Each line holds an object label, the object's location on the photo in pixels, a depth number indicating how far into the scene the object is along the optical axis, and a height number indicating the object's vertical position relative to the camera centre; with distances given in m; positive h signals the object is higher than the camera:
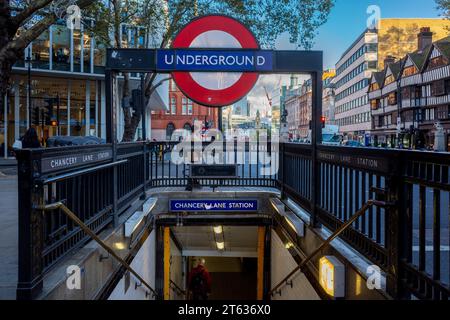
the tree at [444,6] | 23.73 +8.10
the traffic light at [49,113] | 23.89 +2.11
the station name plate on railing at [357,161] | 3.60 -0.12
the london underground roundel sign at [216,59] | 4.96 +1.06
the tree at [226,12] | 19.19 +6.21
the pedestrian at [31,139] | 16.50 +0.39
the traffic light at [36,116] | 23.52 +1.83
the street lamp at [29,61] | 28.47 +5.97
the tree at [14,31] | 10.52 +3.00
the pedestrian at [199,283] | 12.61 -4.07
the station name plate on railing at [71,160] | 3.54 -0.11
